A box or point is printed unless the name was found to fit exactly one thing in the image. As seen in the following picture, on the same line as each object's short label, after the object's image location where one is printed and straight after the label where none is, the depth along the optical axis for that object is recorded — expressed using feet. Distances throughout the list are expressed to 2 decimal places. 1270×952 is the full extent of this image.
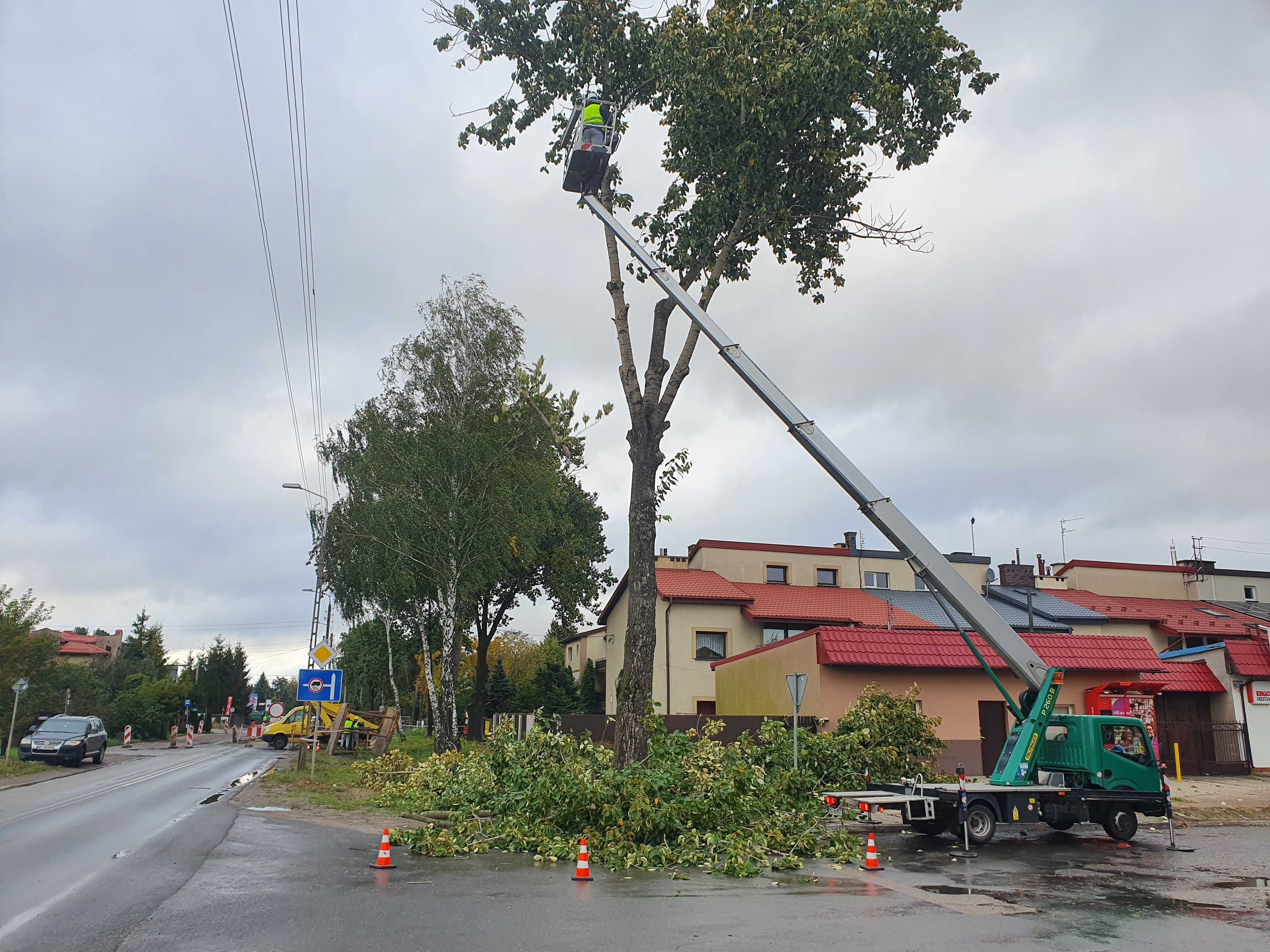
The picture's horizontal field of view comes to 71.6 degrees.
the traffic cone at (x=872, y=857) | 36.83
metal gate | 91.35
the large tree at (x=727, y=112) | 48.78
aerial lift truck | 46.03
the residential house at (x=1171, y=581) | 149.38
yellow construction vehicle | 118.93
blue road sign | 68.08
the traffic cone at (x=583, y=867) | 32.42
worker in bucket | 50.60
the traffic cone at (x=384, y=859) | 33.47
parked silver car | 87.45
